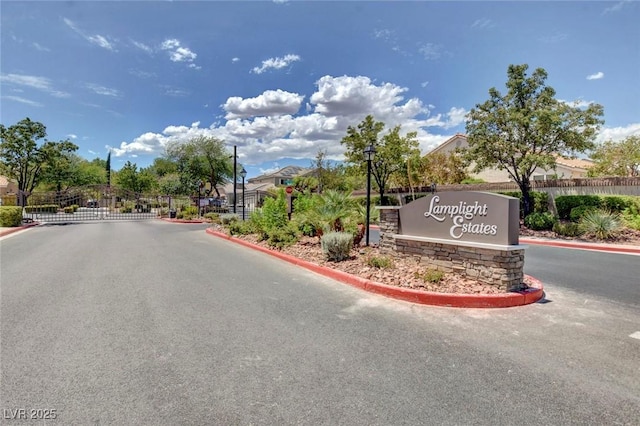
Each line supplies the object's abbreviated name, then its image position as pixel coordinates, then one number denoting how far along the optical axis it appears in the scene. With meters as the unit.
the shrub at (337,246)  8.02
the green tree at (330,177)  45.41
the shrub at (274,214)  12.09
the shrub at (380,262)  6.93
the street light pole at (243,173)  21.37
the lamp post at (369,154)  10.23
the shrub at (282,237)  10.70
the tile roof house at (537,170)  30.33
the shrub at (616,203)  14.87
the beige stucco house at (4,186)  52.08
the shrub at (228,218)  17.29
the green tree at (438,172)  28.67
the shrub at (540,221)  15.98
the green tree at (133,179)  53.69
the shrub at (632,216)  13.73
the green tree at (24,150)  23.75
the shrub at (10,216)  19.16
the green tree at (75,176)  45.28
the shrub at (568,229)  14.27
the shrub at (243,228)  14.16
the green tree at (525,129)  15.47
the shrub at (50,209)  37.03
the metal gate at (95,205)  27.66
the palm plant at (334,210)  9.95
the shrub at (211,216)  24.19
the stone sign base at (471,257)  5.61
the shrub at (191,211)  28.74
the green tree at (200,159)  48.19
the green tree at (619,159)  25.73
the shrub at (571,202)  15.63
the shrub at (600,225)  13.15
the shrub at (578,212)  15.28
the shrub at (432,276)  5.84
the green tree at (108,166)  71.91
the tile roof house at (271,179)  71.44
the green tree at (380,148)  24.55
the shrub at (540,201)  17.61
